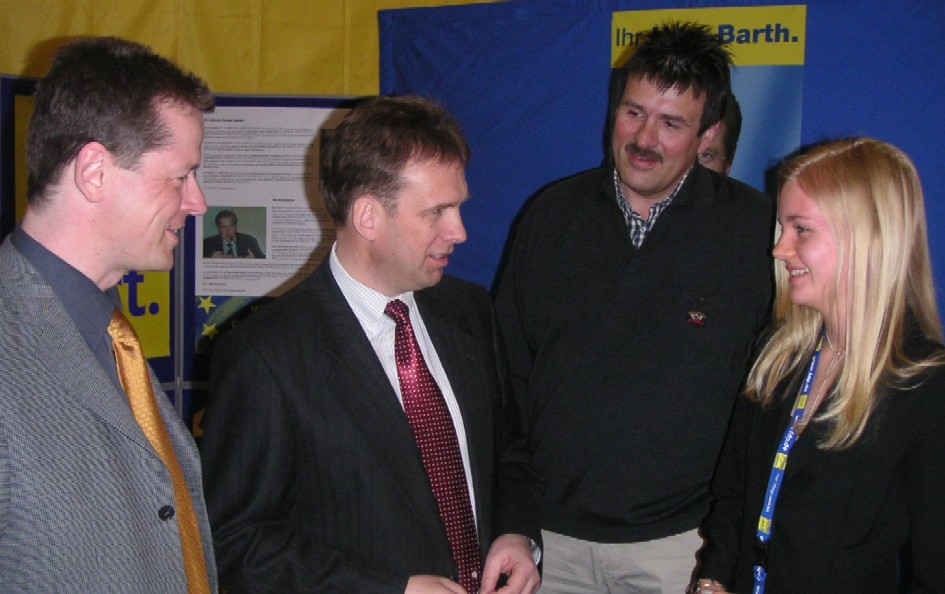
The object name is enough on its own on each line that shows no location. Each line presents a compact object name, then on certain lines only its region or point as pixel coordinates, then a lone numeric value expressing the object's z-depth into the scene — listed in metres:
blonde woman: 1.52
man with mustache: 2.17
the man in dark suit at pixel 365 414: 1.57
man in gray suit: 1.13
